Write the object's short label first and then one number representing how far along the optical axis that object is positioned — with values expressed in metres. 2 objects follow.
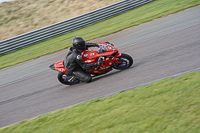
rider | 15.19
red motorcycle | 15.66
